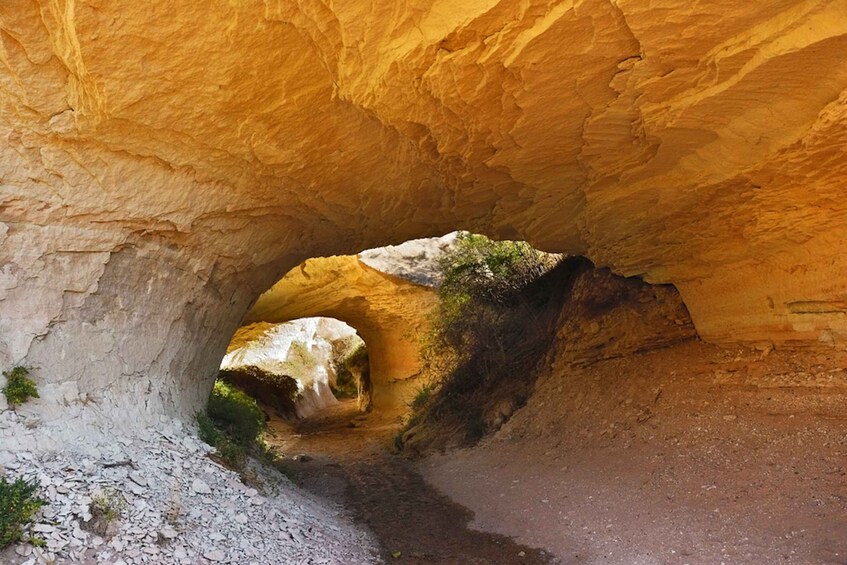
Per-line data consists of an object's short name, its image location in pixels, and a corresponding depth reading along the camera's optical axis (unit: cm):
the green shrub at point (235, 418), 838
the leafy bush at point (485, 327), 1223
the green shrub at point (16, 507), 348
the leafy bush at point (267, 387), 2189
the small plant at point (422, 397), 1441
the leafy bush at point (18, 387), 443
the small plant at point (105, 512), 394
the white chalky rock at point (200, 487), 500
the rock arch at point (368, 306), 1602
